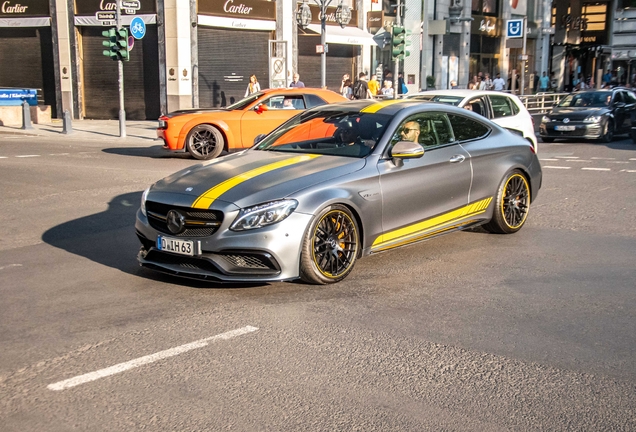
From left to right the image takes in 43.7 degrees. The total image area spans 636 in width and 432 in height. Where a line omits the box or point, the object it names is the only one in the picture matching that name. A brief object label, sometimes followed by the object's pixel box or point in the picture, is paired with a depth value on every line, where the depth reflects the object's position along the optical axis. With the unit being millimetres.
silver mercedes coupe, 6277
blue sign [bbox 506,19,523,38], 33312
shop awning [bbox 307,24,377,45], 36062
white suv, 14180
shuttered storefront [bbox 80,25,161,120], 31266
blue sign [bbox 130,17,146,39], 24719
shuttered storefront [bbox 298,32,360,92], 36031
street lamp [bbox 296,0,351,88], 27734
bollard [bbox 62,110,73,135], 24953
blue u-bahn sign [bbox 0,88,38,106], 28203
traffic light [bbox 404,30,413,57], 26530
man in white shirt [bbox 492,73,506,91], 35966
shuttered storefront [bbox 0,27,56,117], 33156
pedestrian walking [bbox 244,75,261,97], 28688
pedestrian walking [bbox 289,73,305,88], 27594
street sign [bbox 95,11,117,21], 22844
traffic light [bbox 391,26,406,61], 25491
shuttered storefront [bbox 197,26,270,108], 31625
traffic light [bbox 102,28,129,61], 22281
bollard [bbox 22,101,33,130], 25812
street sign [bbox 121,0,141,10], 22531
